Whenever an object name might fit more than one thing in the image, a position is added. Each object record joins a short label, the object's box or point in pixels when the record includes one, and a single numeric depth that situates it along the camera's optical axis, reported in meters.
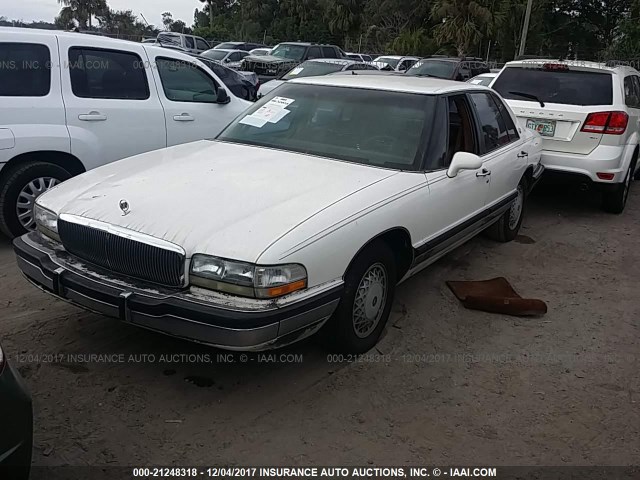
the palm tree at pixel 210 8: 58.78
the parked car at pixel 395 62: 23.12
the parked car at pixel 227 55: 22.45
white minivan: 5.20
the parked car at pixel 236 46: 27.60
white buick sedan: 2.96
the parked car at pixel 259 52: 23.09
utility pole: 24.48
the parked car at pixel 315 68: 12.77
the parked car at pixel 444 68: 15.49
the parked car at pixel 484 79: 10.91
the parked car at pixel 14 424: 2.09
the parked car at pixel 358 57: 25.28
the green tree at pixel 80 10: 49.56
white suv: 6.67
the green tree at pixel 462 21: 33.12
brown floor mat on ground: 4.53
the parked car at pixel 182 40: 24.72
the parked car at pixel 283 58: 17.98
